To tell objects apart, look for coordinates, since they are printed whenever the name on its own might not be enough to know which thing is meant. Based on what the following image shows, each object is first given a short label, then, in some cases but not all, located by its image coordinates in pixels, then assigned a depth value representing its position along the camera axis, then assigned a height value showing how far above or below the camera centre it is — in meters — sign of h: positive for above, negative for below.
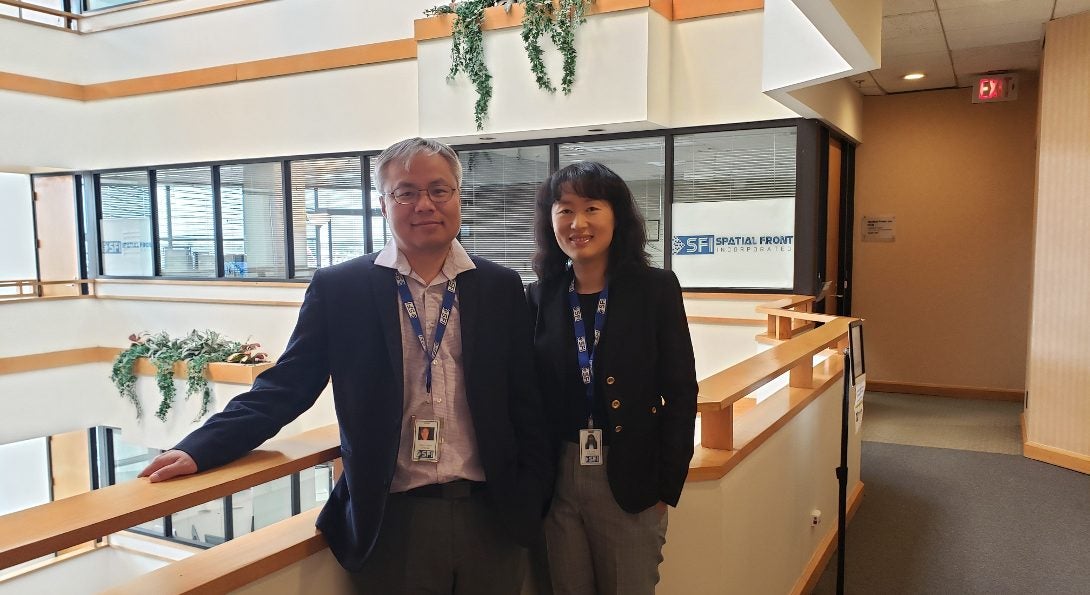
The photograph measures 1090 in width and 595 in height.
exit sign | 7.20 +1.41
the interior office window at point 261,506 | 10.00 -3.42
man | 1.66 -0.35
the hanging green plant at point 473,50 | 7.39 +1.84
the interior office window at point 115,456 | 11.18 -3.05
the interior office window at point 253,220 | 9.55 +0.29
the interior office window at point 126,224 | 10.61 +0.28
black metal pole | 3.30 -1.00
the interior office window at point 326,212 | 9.04 +0.36
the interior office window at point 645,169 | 7.36 +0.69
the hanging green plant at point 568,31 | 6.91 +1.88
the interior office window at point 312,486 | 9.83 -3.15
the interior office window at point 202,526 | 10.08 -3.68
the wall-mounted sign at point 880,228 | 8.22 +0.14
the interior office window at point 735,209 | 6.84 +0.29
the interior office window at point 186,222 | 10.07 +0.28
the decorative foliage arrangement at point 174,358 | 9.25 -1.39
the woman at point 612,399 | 1.93 -0.39
